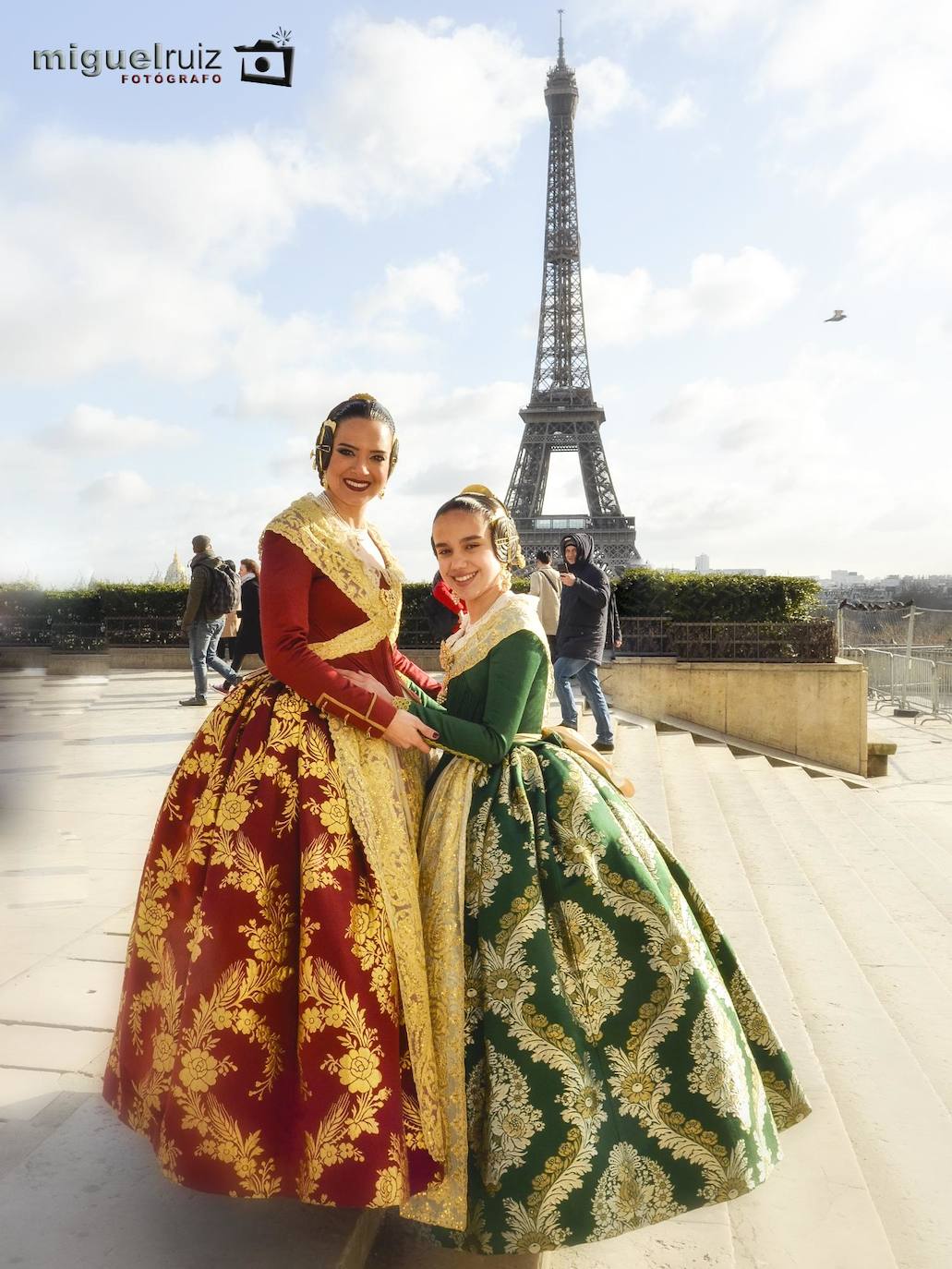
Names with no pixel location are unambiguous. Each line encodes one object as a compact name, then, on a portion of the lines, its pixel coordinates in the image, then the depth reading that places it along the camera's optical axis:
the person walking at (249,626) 9.41
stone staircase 2.36
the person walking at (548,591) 9.30
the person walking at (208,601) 9.60
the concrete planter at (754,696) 11.40
